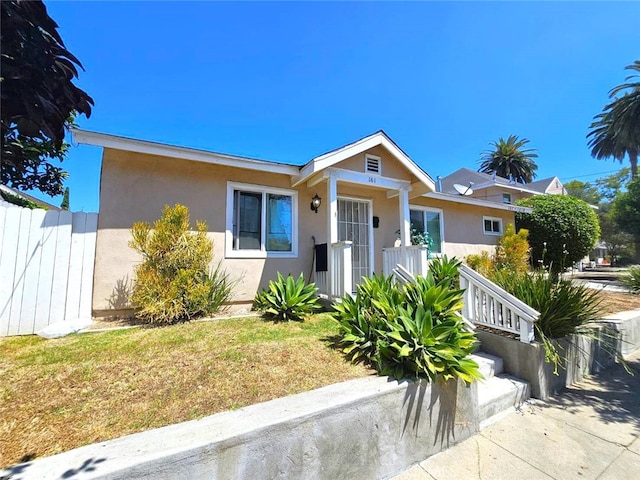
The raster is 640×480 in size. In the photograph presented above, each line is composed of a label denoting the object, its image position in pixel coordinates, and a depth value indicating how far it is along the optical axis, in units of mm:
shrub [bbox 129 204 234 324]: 4602
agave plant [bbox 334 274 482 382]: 2865
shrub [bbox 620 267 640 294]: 8258
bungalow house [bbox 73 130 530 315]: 5234
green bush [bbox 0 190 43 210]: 6770
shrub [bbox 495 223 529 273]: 9969
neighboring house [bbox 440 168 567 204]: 18359
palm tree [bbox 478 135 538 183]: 31750
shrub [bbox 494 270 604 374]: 4059
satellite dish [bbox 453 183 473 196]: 11494
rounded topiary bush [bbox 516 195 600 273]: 12344
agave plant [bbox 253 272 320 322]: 5020
